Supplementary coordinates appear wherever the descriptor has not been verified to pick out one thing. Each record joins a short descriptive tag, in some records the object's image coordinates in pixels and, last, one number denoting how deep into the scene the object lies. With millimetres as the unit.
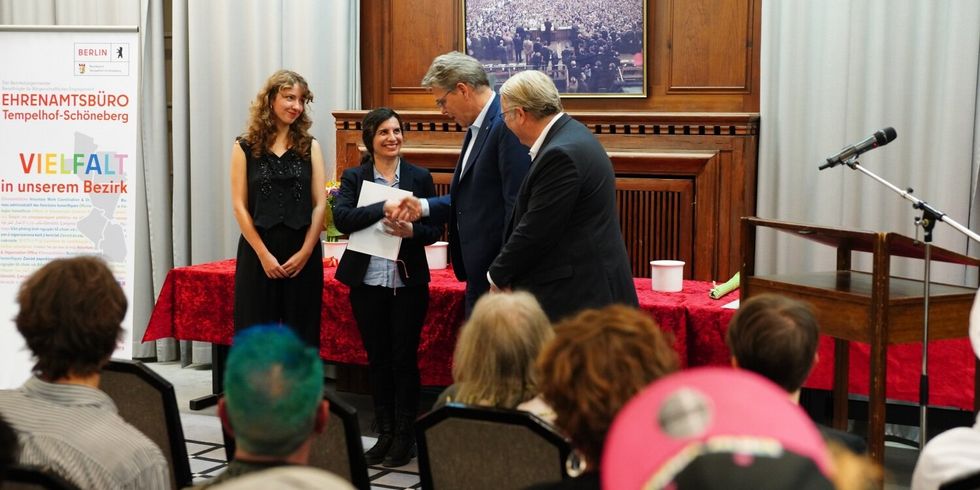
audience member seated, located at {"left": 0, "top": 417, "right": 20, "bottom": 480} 1460
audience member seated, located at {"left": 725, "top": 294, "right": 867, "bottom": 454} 2104
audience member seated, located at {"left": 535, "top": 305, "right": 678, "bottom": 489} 1512
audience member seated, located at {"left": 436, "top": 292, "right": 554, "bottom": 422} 2535
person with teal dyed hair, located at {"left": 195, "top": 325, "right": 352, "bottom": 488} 1528
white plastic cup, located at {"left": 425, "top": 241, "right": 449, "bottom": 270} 5102
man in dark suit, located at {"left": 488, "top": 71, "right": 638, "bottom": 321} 3439
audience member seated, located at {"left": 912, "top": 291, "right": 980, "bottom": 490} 2057
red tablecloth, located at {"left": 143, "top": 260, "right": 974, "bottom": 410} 4078
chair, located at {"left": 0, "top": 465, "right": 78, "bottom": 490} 1754
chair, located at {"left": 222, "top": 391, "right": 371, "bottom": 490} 2410
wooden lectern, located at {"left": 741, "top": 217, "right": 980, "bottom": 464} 3055
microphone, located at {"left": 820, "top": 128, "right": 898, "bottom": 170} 3488
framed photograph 5562
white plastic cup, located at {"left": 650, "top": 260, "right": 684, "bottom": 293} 4508
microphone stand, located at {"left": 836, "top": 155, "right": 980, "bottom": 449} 3201
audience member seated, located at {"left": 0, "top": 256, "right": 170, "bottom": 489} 1963
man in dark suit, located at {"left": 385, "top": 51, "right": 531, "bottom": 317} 3852
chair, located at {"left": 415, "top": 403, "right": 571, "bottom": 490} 2180
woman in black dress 4402
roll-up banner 5367
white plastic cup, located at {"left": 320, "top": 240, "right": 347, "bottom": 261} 5176
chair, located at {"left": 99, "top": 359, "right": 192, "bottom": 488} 2721
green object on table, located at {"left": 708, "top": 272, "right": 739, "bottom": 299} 4336
